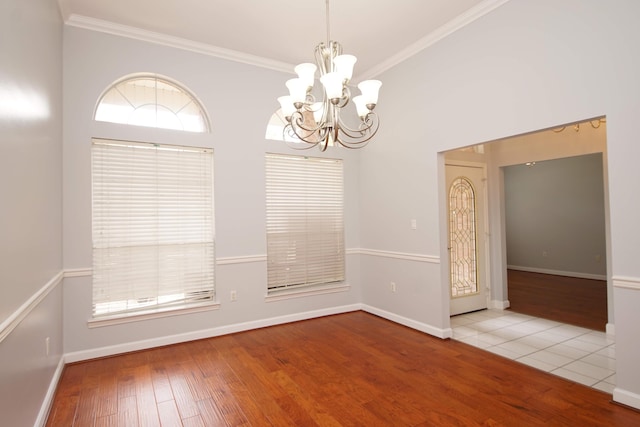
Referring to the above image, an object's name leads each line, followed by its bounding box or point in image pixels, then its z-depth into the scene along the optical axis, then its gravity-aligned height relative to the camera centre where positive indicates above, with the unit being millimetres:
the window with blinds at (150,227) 3301 -60
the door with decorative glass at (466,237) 4418 -293
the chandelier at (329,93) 2172 +867
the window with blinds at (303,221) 4227 -39
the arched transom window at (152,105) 3426 +1257
